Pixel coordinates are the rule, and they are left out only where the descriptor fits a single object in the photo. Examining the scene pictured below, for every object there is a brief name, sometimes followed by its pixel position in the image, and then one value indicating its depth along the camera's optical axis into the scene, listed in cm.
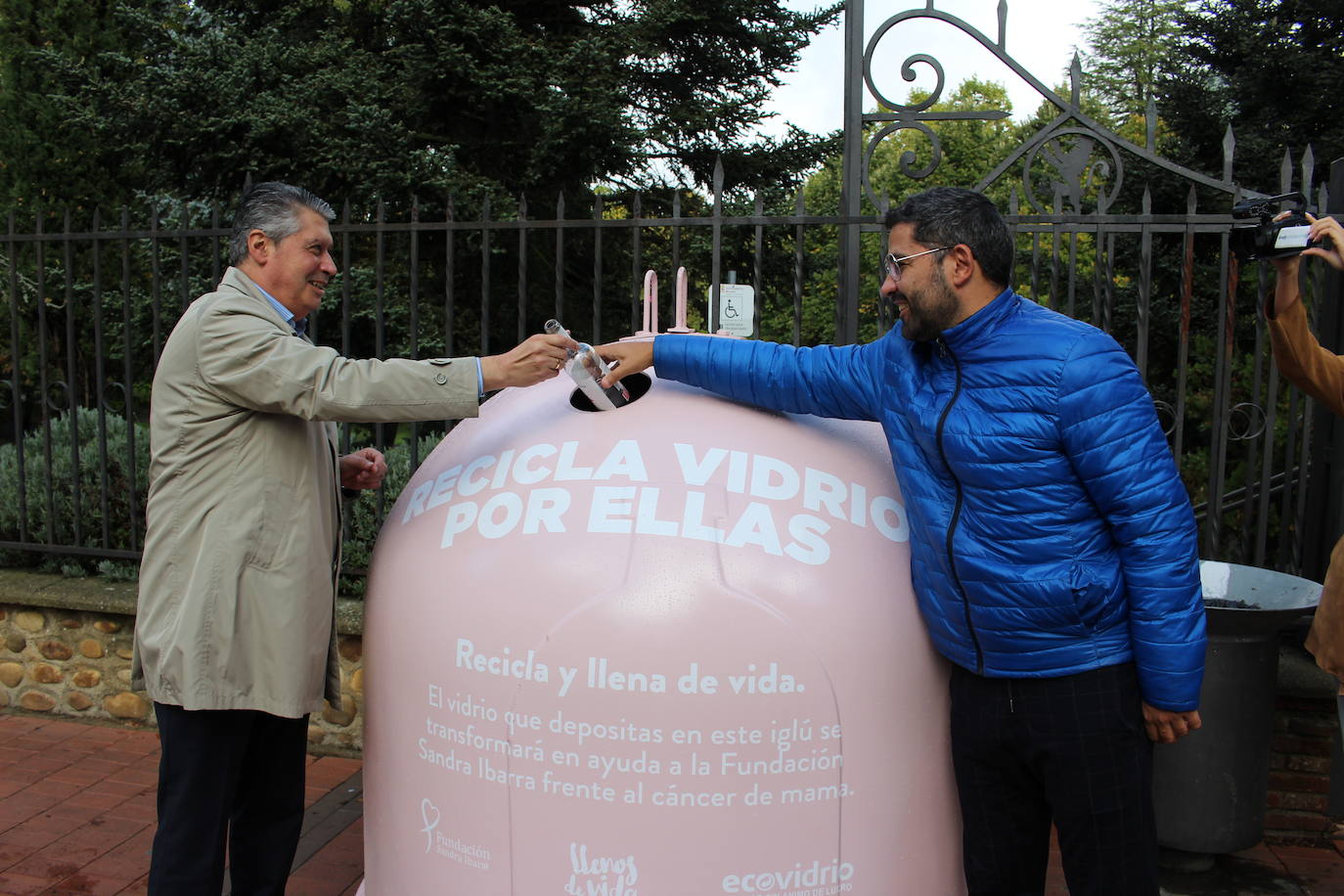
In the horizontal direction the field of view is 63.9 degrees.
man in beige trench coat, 242
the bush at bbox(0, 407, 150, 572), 511
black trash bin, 332
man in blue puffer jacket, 210
